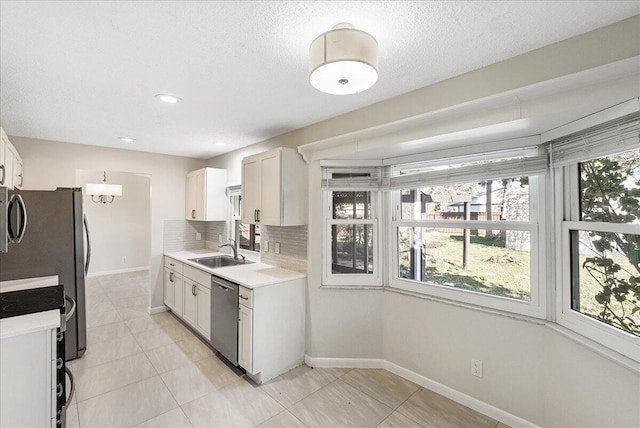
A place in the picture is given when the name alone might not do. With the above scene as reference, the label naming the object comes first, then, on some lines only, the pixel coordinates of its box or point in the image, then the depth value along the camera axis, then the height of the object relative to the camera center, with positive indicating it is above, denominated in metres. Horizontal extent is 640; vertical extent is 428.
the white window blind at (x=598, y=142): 1.39 +0.40
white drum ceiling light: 1.20 +0.67
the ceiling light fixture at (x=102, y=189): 4.10 +0.41
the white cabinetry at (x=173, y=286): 3.69 -0.94
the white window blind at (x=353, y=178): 2.74 +0.36
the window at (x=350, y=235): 2.80 -0.20
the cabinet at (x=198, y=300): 3.08 -0.96
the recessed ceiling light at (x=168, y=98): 2.17 +0.92
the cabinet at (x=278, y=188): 2.78 +0.29
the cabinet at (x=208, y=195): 4.01 +0.31
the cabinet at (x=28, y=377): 1.43 -0.83
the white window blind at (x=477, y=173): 1.93 +0.32
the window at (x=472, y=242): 2.04 -0.22
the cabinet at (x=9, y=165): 2.31 +0.49
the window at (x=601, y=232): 1.49 -0.11
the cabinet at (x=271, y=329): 2.47 -1.03
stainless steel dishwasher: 2.62 -0.98
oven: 1.66 -0.55
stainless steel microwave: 1.68 +0.00
